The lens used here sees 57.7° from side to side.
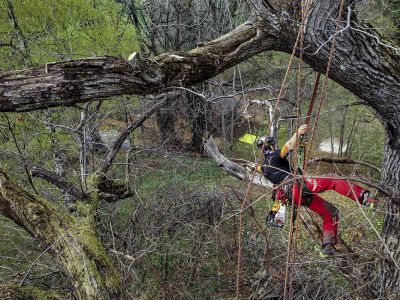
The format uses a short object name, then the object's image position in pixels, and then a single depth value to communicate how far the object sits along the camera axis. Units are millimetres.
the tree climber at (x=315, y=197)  4379
